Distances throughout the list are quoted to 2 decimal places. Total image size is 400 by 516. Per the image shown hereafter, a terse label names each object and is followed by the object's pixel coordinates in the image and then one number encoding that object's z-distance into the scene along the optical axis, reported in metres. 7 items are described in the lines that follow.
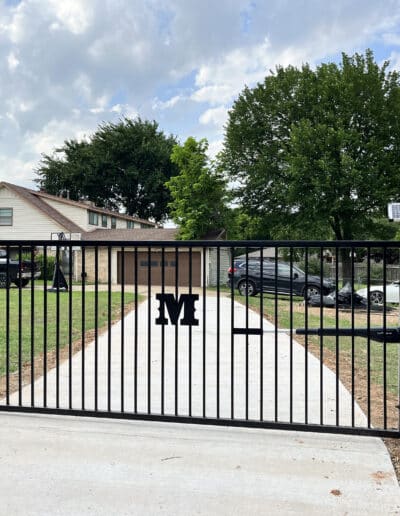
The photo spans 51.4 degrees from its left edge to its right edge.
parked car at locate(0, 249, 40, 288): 14.77
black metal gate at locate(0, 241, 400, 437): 3.22
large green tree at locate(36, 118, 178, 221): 42.16
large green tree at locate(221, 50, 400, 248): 21.11
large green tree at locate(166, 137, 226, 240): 23.16
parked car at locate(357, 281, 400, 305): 10.42
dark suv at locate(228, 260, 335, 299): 12.46
